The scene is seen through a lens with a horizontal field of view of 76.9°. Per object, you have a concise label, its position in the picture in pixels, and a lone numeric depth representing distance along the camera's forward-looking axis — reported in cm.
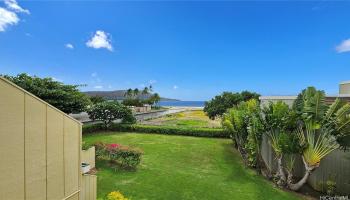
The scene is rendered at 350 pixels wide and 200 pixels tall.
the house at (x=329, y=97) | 881
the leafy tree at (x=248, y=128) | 1084
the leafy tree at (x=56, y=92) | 1591
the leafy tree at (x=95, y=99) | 4838
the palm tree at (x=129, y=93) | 7347
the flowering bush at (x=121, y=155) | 1159
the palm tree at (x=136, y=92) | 7388
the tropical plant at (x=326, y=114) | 776
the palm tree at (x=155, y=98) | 6850
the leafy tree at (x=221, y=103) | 2331
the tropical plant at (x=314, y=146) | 838
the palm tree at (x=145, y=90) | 7856
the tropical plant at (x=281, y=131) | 888
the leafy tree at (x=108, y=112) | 2314
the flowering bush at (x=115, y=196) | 577
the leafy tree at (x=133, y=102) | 5456
